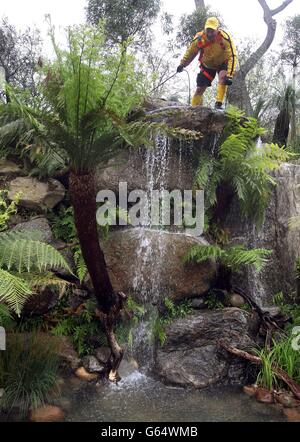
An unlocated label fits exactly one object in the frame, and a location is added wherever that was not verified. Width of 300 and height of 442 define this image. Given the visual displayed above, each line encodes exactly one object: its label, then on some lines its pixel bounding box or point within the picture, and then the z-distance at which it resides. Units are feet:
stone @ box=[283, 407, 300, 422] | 10.65
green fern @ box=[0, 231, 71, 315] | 9.87
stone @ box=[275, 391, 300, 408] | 11.33
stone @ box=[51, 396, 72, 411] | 10.88
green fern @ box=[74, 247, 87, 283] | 14.21
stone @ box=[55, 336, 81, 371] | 12.95
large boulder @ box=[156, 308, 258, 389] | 12.75
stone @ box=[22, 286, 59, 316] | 13.65
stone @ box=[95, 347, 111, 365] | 13.11
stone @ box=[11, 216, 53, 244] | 15.34
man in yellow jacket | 18.95
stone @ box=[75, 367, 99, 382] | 12.55
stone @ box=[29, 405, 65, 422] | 10.27
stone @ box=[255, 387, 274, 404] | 11.53
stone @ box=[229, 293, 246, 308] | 15.38
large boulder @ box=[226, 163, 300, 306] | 17.21
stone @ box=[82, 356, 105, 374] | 12.81
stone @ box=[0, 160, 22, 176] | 17.22
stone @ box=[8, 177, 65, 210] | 16.39
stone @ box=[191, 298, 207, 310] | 14.94
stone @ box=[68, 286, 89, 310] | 14.62
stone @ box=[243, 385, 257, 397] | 12.00
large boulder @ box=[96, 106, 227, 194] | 17.79
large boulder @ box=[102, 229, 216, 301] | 15.05
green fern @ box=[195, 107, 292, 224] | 16.20
